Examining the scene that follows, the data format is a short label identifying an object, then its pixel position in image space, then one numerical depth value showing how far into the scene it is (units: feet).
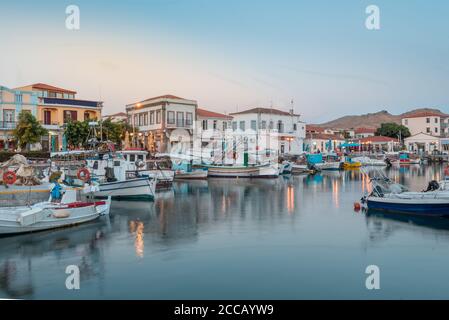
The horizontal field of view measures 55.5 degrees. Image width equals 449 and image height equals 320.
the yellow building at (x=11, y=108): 138.31
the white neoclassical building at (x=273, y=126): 196.85
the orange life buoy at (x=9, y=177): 62.69
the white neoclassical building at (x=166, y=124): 159.33
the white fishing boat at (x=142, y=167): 89.08
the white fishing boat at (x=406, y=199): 57.57
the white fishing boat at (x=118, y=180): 75.61
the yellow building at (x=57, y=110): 144.50
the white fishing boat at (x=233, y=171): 137.18
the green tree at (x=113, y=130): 139.44
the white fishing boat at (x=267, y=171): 138.51
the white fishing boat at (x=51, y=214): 44.88
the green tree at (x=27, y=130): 125.29
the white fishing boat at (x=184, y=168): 130.93
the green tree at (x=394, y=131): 302.86
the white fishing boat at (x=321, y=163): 180.71
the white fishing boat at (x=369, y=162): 201.87
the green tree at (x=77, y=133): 130.72
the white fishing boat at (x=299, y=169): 160.69
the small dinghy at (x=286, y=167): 156.04
